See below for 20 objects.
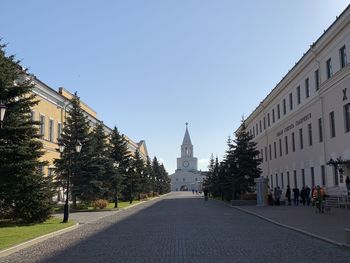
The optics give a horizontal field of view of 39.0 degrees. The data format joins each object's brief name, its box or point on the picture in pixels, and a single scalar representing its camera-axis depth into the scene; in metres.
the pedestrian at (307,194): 38.62
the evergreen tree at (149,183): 70.95
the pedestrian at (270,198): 41.41
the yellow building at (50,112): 43.45
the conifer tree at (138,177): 55.28
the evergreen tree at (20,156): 21.39
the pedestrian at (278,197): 41.00
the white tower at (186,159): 198.62
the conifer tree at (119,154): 45.42
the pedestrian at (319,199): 28.31
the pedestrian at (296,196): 39.72
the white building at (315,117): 33.09
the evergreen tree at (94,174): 38.00
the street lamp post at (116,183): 42.28
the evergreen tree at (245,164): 47.03
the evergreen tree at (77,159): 37.06
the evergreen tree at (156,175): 96.78
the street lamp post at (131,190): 53.10
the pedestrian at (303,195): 38.81
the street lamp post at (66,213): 24.73
